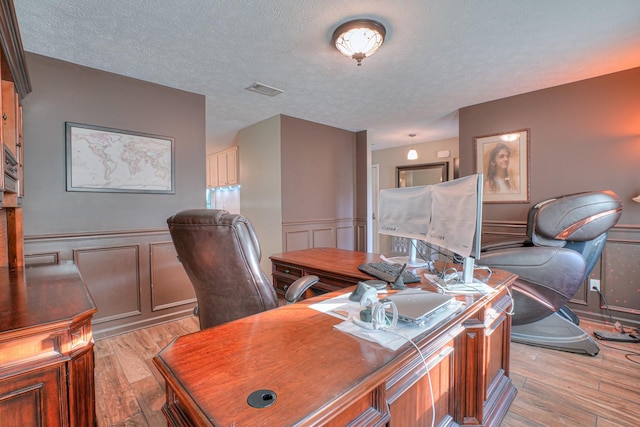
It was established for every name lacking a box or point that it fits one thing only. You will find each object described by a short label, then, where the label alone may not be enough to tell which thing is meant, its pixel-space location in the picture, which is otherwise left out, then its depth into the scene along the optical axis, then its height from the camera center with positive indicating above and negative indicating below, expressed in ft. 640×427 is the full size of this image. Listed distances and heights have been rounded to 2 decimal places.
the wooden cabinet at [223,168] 17.66 +2.80
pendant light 17.48 +3.32
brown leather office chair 4.18 -0.76
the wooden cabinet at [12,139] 5.04 +1.49
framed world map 8.44 +1.59
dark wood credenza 2.98 -1.66
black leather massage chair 6.93 -1.18
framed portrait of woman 11.01 +1.73
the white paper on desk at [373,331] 2.91 -1.31
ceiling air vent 9.93 +4.29
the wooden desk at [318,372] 2.01 -1.33
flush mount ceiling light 6.57 +4.07
